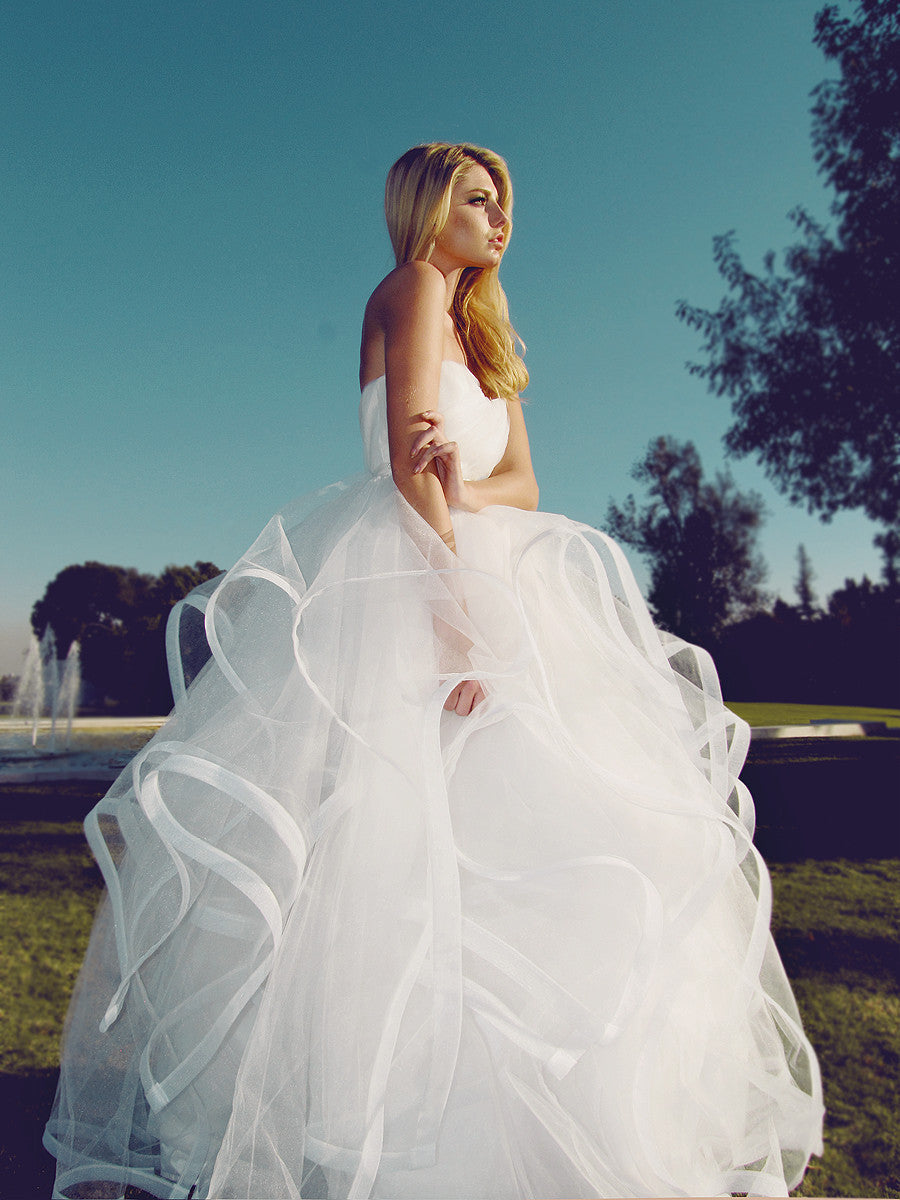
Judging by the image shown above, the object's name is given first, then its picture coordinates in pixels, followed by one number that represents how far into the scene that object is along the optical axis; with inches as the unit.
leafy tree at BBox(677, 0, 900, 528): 269.1
